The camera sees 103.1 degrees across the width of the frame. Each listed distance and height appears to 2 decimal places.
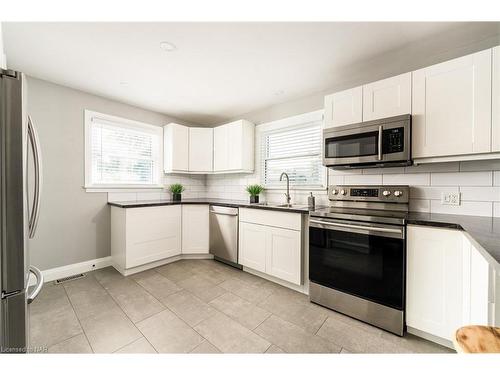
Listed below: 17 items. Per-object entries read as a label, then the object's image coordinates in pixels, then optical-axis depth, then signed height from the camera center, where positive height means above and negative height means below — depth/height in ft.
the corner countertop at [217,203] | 6.93 -0.83
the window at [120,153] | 8.98 +1.63
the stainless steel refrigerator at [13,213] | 2.85 -0.42
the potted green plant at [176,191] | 10.61 -0.30
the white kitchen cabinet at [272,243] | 6.95 -2.19
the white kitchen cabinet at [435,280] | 4.35 -2.15
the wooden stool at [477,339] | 1.39 -1.11
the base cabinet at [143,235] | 8.30 -2.23
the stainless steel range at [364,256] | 4.98 -1.91
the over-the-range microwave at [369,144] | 5.54 +1.32
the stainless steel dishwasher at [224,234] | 8.93 -2.26
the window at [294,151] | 8.68 +1.68
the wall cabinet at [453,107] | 4.63 +2.02
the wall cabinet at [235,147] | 10.28 +2.10
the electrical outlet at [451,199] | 5.58 -0.32
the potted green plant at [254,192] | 9.68 -0.29
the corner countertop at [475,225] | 2.64 -0.78
